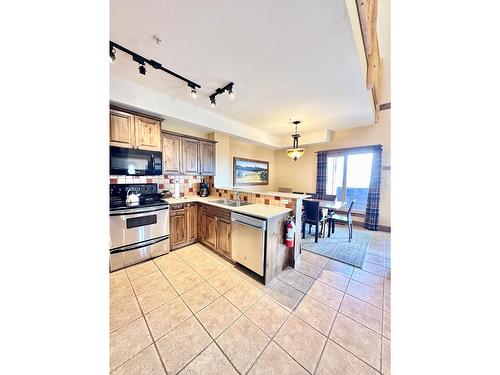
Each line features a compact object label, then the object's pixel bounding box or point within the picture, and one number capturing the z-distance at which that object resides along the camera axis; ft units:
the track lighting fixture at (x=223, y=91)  7.66
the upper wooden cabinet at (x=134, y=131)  7.66
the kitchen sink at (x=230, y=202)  9.28
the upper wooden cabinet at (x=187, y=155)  9.61
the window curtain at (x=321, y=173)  15.76
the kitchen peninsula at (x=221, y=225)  6.79
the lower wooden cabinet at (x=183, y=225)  9.12
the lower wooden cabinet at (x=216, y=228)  8.17
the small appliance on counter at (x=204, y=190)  11.54
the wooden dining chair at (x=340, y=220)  11.21
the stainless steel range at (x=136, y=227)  7.34
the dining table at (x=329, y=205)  10.80
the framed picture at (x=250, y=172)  14.89
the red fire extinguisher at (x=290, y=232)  7.23
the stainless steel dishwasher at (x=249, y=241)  6.60
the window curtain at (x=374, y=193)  13.18
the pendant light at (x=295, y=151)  12.27
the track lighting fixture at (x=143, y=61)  5.42
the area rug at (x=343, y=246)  8.91
